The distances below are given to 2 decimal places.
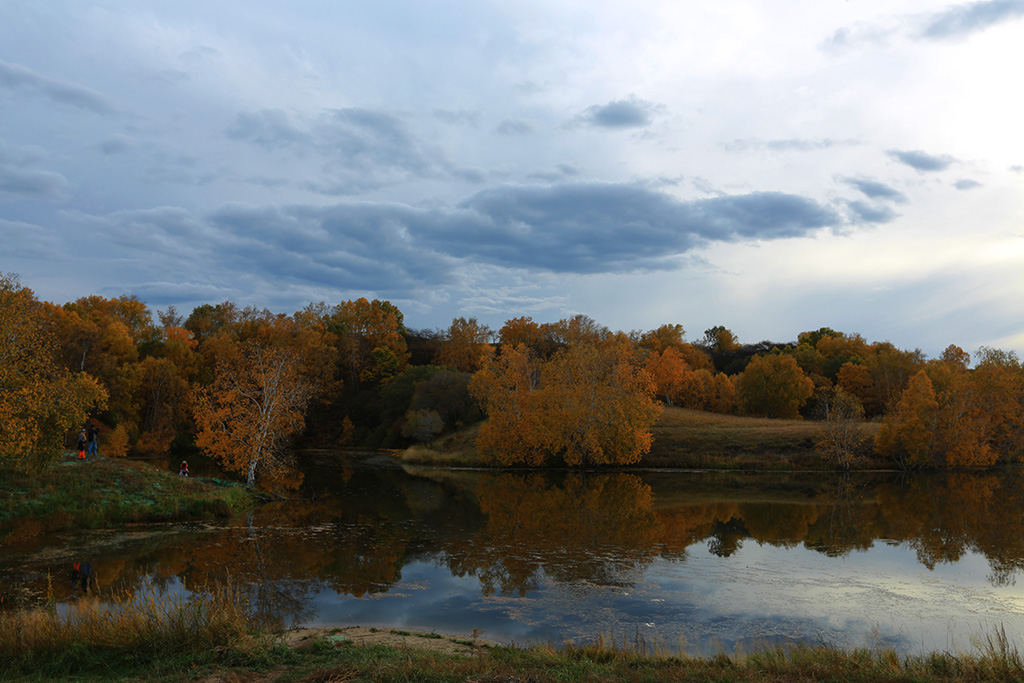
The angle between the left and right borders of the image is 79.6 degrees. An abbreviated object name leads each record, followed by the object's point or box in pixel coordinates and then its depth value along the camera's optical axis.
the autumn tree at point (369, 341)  94.69
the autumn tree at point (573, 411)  54.88
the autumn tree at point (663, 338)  106.79
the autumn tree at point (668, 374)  81.94
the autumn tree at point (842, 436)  52.47
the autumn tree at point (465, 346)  92.88
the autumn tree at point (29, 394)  22.89
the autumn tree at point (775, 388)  76.38
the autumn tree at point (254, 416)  35.81
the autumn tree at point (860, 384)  79.81
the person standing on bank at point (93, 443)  38.63
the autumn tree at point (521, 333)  95.56
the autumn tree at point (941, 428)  51.72
